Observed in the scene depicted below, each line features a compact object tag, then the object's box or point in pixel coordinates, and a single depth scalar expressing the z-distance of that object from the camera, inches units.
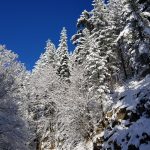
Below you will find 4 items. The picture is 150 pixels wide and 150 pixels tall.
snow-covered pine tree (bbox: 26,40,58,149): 1205.3
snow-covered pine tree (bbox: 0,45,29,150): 442.4
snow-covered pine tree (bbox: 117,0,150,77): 697.2
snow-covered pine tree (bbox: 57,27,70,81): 1304.8
